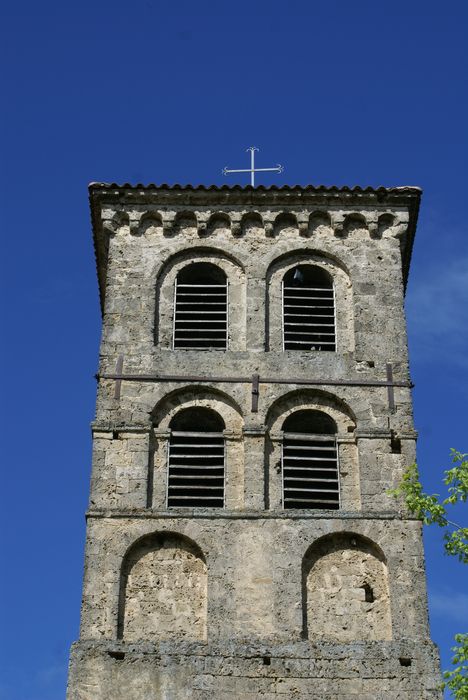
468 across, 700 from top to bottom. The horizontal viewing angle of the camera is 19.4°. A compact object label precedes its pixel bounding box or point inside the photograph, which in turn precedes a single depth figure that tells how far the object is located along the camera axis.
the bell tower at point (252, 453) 17.86
